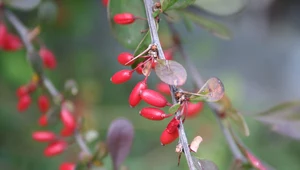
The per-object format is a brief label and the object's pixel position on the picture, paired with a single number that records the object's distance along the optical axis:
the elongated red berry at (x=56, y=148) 0.52
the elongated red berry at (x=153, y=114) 0.41
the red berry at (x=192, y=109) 0.53
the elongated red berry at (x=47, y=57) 0.56
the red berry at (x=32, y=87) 0.53
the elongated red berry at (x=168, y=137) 0.40
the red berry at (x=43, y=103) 0.55
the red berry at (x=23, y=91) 0.53
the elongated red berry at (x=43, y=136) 0.53
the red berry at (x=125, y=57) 0.42
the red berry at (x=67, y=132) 0.52
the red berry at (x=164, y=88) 0.55
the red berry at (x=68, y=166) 0.51
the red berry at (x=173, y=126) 0.40
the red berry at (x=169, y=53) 0.53
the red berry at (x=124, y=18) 0.43
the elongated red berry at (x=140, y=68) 0.41
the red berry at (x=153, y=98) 0.41
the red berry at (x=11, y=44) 0.55
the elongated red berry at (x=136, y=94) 0.41
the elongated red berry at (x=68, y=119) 0.52
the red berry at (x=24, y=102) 0.54
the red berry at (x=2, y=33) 0.55
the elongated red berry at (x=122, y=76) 0.42
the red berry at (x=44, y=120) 0.52
